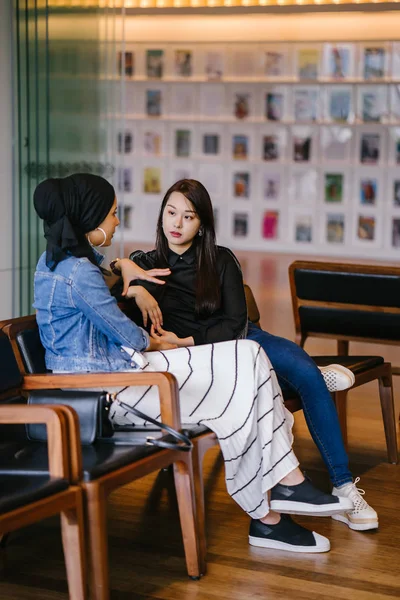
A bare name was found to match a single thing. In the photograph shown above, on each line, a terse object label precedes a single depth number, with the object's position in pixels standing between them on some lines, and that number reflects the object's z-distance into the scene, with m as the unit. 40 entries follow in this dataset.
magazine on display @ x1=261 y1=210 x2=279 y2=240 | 11.86
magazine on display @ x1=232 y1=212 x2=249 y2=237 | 12.02
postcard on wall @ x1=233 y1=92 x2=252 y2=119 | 11.76
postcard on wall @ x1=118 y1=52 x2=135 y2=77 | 12.16
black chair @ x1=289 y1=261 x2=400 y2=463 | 4.61
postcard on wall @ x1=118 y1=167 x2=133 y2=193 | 12.59
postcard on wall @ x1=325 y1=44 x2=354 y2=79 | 11.20
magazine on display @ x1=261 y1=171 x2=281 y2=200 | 11.79
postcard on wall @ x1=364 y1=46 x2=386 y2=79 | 11.05
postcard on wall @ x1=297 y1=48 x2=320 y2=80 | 11.34
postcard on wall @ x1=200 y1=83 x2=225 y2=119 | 11.88
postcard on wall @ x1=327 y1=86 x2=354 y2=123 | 11.30
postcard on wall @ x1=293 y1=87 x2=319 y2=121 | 11.45
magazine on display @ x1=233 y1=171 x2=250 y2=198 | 11.96
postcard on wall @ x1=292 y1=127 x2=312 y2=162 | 11.55
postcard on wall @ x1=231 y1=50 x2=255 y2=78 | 11.62
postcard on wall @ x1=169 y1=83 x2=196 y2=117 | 12.01
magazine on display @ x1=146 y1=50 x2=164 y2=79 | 12.04
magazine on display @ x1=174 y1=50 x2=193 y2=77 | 11.92
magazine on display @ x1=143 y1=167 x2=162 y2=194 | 12.47
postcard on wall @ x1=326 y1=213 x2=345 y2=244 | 11.59
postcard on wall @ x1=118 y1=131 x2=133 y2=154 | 12.46
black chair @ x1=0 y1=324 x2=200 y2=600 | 2.58
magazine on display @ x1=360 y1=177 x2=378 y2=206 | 11.39
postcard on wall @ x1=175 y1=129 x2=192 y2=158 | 12.15
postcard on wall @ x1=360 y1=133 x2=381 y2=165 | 11.30
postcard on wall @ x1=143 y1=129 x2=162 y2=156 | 12.34
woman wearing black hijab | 3.06
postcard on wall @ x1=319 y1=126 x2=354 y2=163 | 11.40
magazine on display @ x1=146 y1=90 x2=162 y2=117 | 12.19
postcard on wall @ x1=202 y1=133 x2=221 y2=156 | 12.02
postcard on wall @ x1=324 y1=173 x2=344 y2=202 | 11.53
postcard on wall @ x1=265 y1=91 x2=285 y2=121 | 11.61
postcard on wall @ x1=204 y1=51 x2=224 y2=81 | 11.76
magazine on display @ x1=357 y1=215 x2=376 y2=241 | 11.46
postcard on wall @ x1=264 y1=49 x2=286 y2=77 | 11.49
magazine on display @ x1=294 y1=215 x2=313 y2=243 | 11.70
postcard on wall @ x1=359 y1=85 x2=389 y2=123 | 11.16
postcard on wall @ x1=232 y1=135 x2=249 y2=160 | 11.88
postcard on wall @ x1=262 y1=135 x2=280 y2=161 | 11.72
